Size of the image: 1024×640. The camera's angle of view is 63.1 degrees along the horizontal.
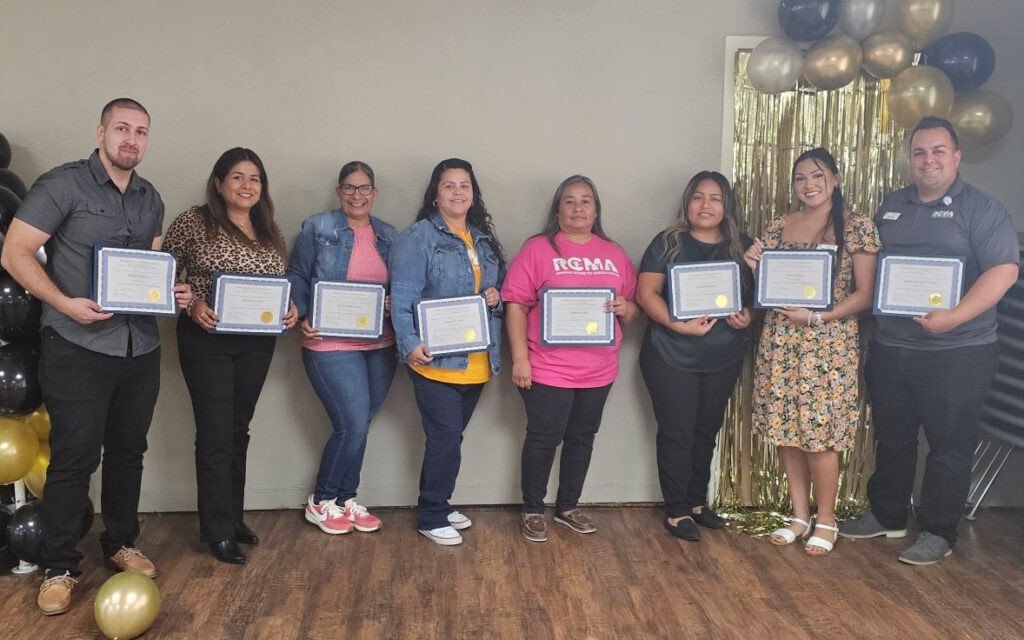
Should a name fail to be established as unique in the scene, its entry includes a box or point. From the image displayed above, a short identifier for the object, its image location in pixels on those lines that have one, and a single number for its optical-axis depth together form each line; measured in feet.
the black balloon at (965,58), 11.28
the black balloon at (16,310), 9.00
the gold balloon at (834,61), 11.14
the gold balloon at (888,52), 11.25
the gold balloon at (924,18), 11.32
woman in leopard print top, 9.69
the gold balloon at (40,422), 9.84
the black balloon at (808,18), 11.05
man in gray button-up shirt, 8.46
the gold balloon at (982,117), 11.55
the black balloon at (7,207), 9.24
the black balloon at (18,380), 9.11
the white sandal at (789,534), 11.11
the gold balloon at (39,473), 9.95
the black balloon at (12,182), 10.18
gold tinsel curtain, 12.12
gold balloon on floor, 8.00
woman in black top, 11.20
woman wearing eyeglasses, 10.84
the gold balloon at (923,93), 11.09
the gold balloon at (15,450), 9.25
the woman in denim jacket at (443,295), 10.58
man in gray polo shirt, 10.23
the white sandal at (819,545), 10.78
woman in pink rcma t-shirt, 11.09
